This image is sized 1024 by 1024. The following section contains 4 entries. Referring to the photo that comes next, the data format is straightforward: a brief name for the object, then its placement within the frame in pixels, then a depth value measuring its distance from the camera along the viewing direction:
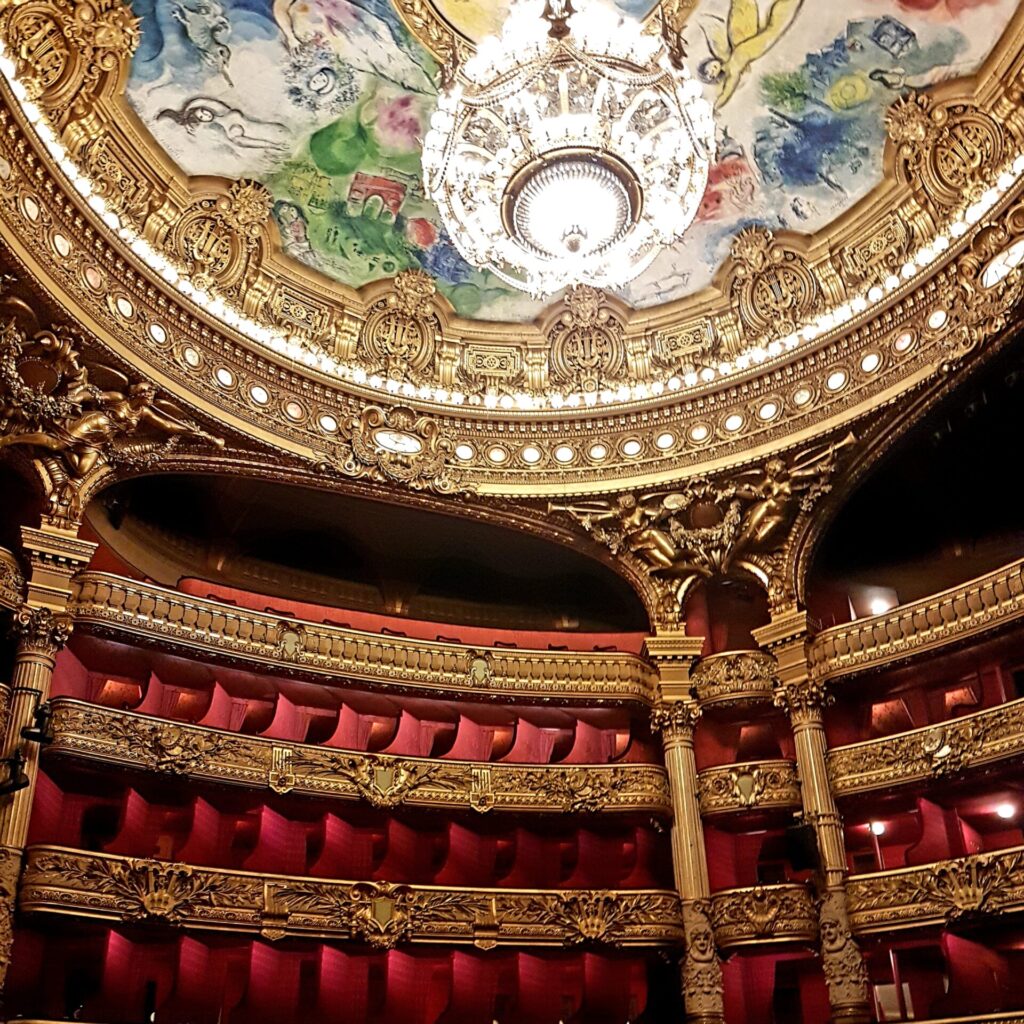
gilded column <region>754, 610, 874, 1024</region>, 12.58
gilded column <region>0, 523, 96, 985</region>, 10.98
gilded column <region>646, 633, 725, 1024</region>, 13.23
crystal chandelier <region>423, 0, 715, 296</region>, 10.30
